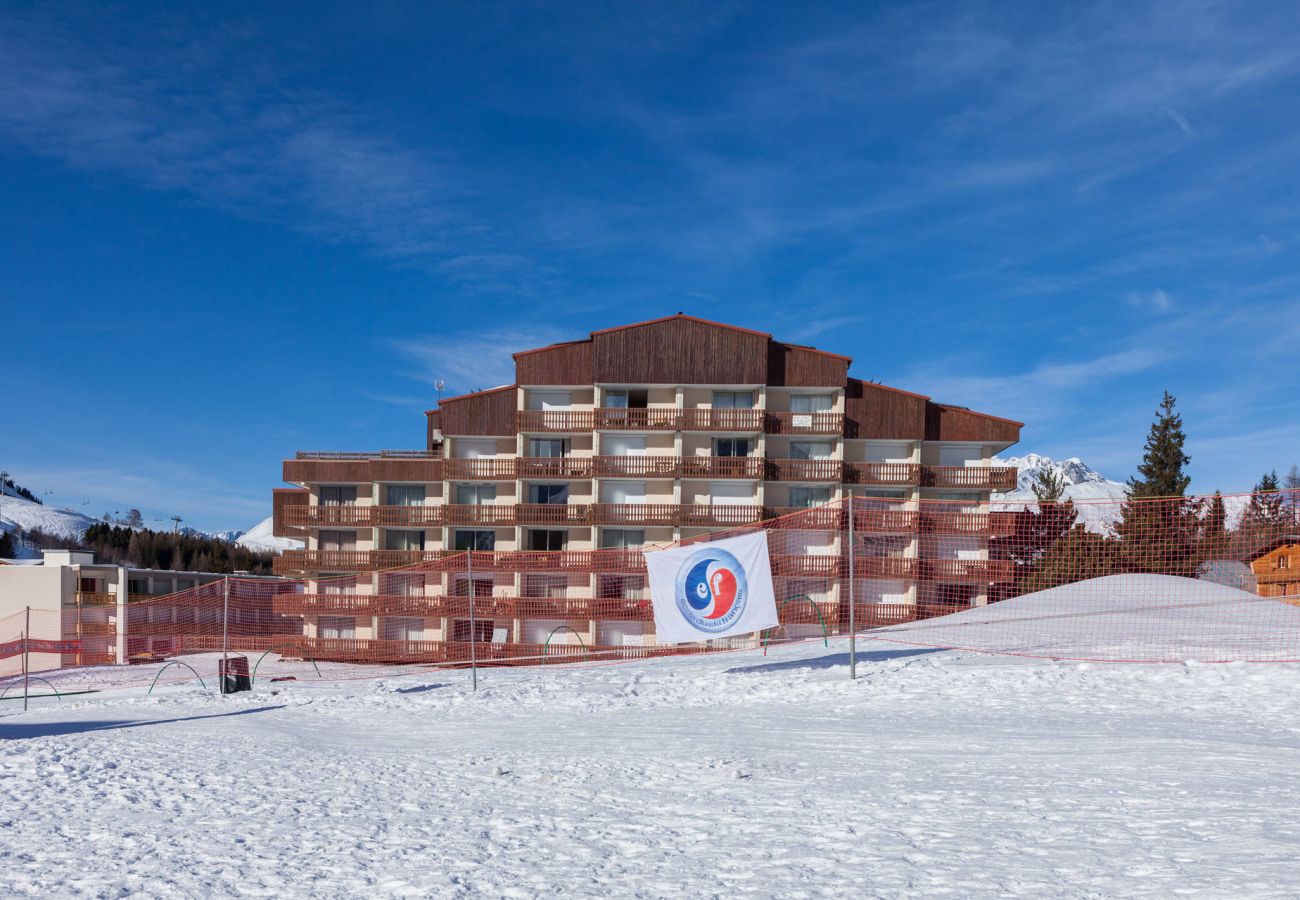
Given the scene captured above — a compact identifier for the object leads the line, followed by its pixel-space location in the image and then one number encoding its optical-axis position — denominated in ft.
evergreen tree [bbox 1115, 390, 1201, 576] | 71.61
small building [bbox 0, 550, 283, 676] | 147.64
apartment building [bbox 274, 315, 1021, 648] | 140.15
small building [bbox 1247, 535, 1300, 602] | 70.90
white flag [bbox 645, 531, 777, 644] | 52.60
